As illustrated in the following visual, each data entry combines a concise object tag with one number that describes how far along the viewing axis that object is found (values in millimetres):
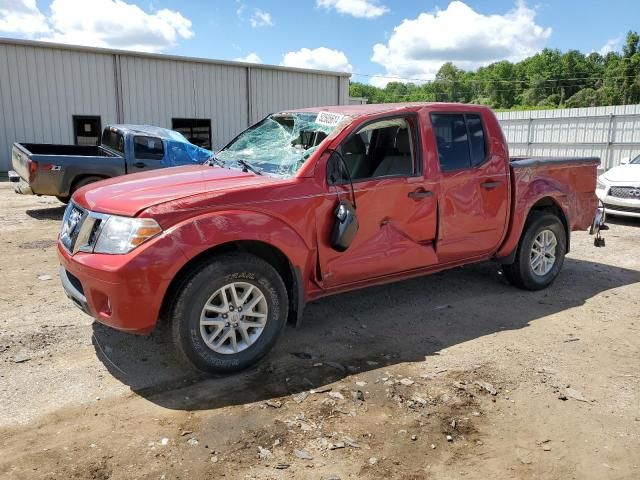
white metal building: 17938
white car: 9859
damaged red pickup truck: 3426
